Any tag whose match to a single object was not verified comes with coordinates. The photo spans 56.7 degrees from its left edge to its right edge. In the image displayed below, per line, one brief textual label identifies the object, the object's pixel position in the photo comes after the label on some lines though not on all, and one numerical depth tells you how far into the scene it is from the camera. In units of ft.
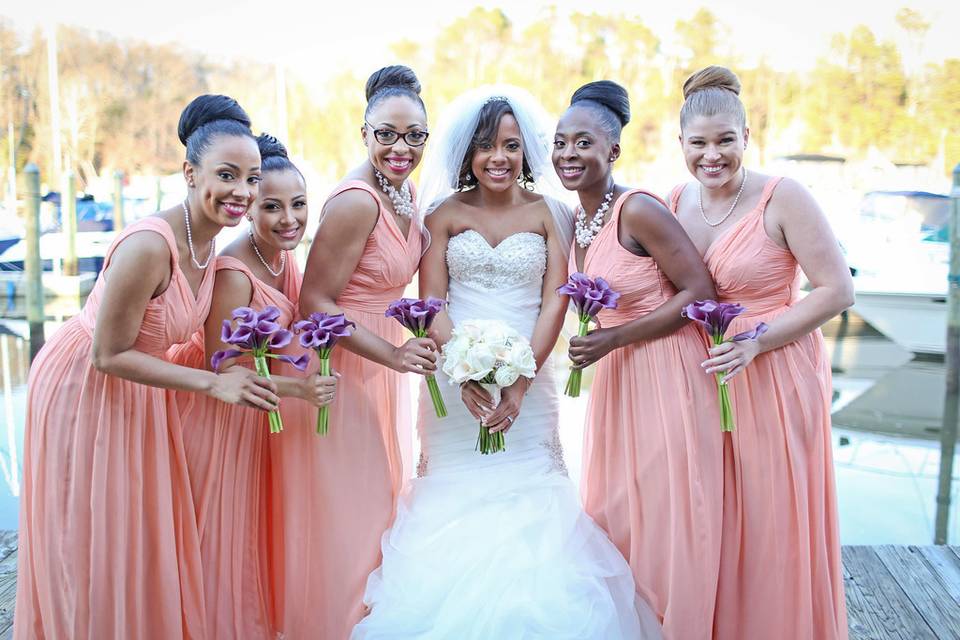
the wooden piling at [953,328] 30.73
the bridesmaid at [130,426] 8.82
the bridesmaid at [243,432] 9.65
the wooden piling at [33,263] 35.83
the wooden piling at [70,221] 47.16
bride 9.19
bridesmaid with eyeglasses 10.16
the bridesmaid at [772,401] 9.78
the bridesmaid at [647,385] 9.88
